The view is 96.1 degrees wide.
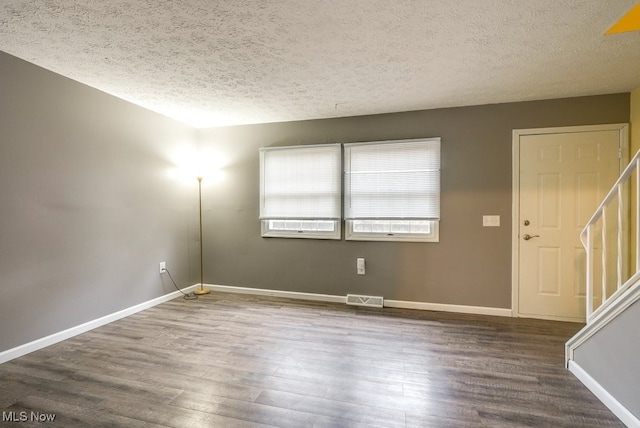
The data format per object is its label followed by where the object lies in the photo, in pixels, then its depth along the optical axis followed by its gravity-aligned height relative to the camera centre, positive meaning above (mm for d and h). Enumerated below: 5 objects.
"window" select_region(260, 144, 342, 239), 3906 +329
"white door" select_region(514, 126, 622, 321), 3121 +90
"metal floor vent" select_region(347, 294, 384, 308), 3741 -1128
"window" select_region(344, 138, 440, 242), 3582 +315
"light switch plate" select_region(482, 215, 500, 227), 3421 -61
